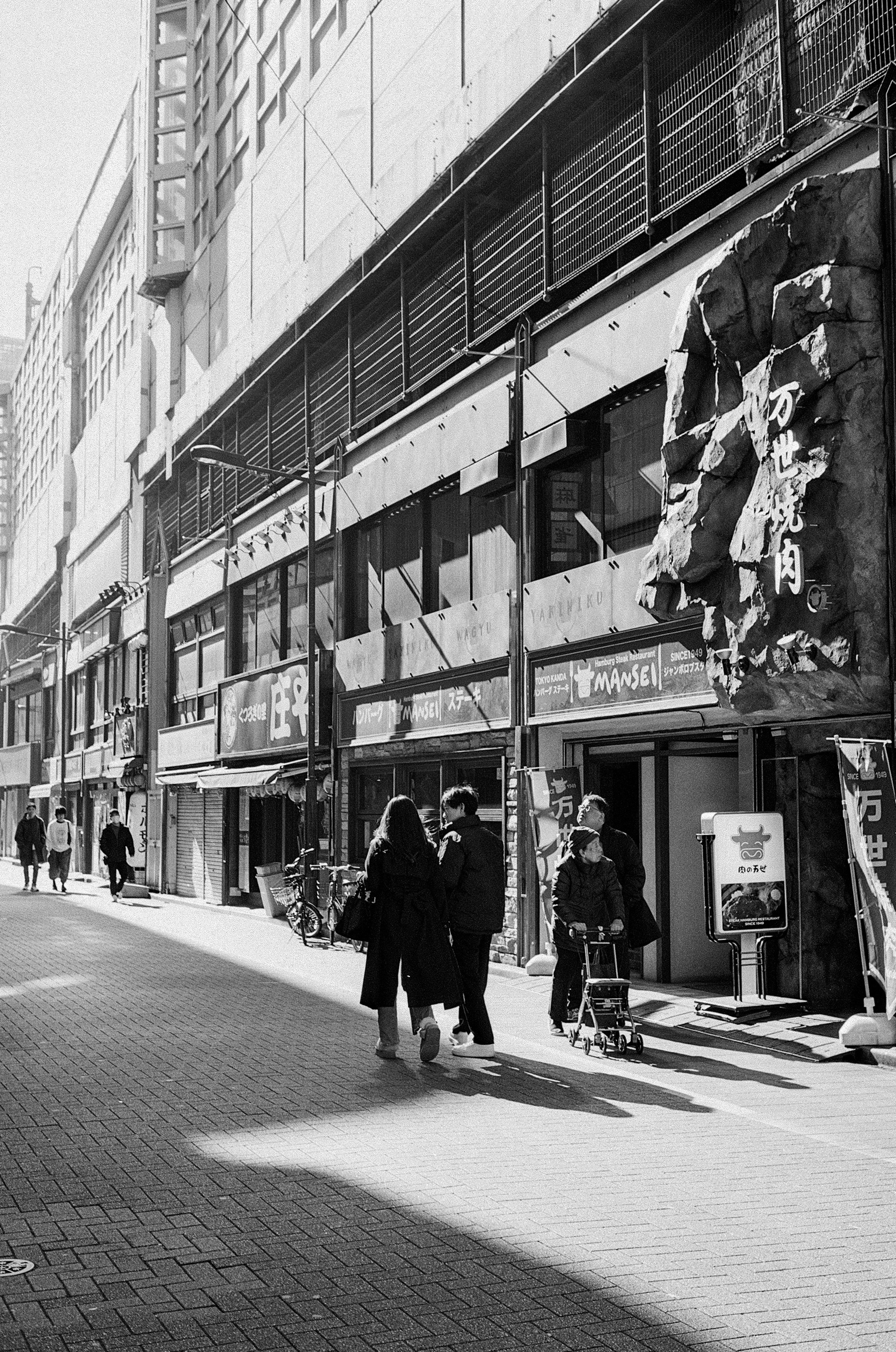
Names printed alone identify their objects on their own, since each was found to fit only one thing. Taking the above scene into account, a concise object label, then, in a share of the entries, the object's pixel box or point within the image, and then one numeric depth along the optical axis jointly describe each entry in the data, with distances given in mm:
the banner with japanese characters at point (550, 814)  14750
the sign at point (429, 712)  17953
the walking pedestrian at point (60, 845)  33000
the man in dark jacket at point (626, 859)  11805
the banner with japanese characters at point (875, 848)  10164
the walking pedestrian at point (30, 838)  32812
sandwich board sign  11633
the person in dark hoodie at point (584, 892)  10773
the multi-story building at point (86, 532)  42844
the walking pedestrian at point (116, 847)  30344
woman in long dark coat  9953
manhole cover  5305
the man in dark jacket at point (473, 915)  10367
